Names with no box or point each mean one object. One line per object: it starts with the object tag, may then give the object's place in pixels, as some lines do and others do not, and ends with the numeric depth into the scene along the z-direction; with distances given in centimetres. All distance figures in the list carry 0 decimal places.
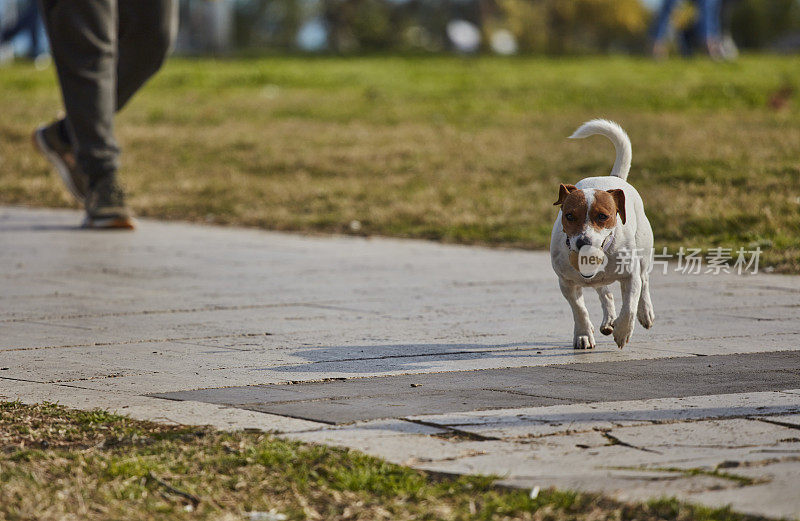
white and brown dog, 510
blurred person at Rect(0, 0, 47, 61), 4175
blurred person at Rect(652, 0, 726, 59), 3653
